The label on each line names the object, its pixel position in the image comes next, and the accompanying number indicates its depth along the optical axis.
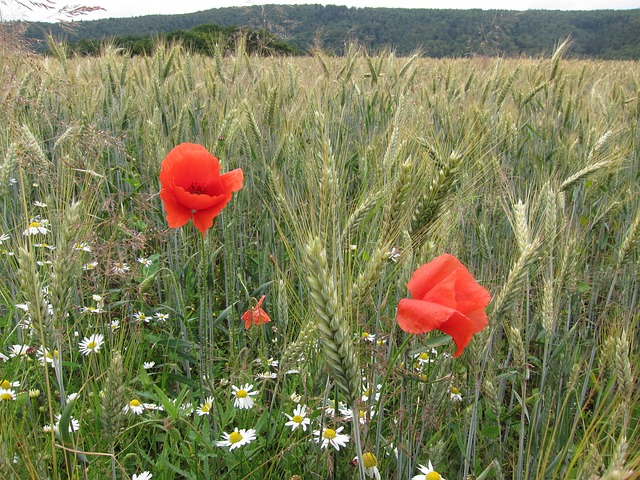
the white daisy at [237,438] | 0.58
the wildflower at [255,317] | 0.67
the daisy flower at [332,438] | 0.58
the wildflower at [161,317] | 0.86
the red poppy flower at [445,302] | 0.46
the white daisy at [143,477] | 0.55
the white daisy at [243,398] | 0.64
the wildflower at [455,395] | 0.71
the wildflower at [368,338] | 0.68
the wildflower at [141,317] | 0.80
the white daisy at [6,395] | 0.60
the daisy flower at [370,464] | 0.55
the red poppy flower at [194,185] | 0.60
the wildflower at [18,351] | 0.66
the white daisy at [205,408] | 0.65
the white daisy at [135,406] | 0.65
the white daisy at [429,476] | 0.54
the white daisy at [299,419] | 0.62
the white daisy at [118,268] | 0.72
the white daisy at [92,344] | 0.70
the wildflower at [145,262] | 0.91
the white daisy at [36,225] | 0.82
